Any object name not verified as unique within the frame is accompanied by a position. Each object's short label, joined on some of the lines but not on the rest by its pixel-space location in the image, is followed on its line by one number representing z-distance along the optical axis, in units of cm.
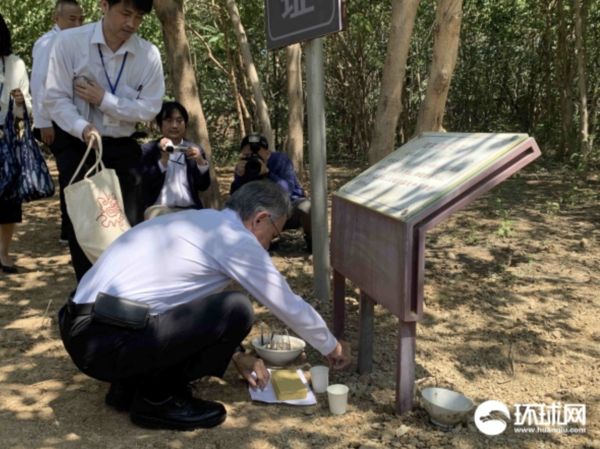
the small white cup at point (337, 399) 248
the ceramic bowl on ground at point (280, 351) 287
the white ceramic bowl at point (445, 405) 237
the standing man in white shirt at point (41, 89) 300
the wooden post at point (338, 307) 304
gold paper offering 261
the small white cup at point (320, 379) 269
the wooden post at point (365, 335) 276
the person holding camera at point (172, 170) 422
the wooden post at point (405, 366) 235
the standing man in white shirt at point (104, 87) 292
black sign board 288
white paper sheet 260
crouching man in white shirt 224
